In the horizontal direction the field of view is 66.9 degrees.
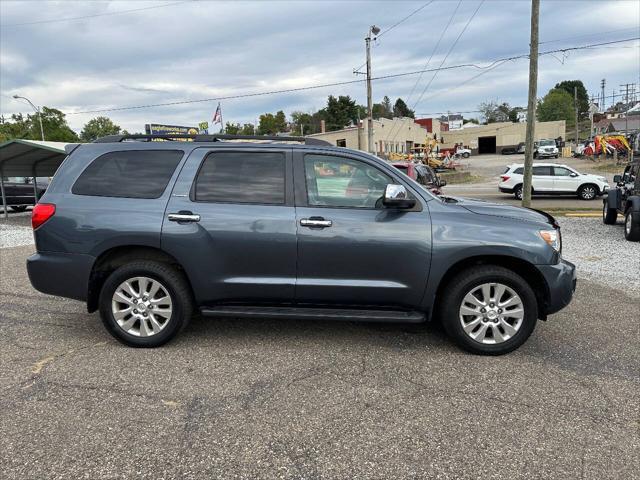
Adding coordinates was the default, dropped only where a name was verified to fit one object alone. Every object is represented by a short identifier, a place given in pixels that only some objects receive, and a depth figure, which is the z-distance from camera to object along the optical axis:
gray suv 4.07
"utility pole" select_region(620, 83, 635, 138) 98.19
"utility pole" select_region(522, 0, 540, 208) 15.06
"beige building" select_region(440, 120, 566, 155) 78.19
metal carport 13.97
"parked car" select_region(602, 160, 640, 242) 9.80
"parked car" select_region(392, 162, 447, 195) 10.98
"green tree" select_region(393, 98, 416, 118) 139.15
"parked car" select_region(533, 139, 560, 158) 52.03
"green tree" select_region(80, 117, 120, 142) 111.91
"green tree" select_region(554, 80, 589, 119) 137.24
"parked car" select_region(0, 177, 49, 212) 18.36
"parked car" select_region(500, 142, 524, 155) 70.10
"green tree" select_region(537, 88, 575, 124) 114.50
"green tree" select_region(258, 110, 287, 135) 97.06
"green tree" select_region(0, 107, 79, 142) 78.19
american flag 32.03
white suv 20.45
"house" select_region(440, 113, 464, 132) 107.17
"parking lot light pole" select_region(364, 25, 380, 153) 28.88
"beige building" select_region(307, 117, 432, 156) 57.00
